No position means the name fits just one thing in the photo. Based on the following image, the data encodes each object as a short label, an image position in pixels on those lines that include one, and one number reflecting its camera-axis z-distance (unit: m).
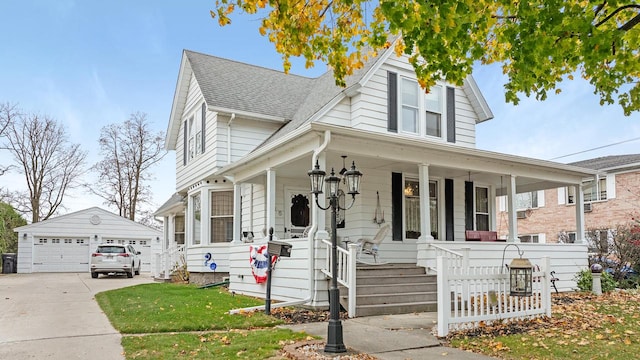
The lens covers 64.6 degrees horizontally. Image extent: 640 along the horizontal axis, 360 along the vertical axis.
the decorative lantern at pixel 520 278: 7.79
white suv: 21.34
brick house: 22.72
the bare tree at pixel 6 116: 32.62
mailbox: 9.02
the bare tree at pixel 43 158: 34.34
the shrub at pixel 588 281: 13.21
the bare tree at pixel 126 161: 36.31
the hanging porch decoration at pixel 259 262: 11.16
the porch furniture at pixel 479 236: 12.03
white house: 10.29
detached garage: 27.84
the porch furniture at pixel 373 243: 11.30
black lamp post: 6.09
